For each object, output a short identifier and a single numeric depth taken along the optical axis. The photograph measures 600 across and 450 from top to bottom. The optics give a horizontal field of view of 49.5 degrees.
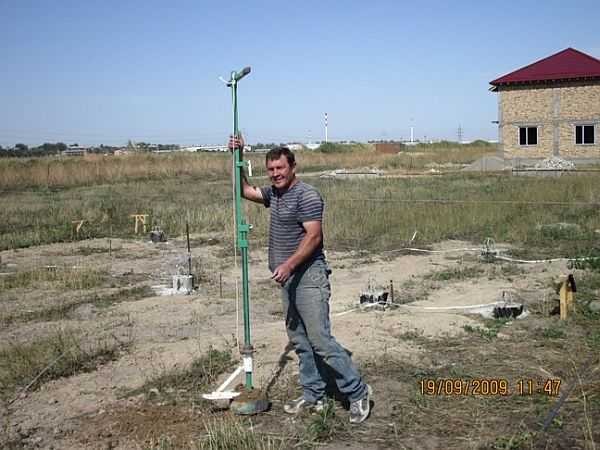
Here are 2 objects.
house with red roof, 29.66
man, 3.95
